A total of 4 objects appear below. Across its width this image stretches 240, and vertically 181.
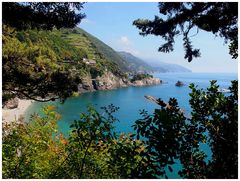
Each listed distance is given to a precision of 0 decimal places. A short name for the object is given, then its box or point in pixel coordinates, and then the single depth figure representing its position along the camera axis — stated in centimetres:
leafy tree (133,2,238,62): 362
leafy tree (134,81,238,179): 235
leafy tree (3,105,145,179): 382
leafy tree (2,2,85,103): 435
